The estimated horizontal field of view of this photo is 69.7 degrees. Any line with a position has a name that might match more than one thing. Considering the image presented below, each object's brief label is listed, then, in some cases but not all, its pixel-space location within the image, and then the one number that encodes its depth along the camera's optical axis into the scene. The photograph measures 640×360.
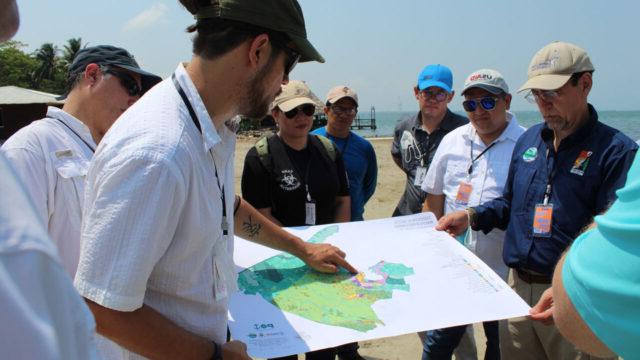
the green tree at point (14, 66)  34.69
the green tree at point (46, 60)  47.44
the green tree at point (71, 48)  52.55
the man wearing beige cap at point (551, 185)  2.55
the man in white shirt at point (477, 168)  3.40
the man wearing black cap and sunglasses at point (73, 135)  2.15
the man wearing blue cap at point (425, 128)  4.30
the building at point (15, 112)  18.00
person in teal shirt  0.93
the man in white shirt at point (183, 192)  1.21
